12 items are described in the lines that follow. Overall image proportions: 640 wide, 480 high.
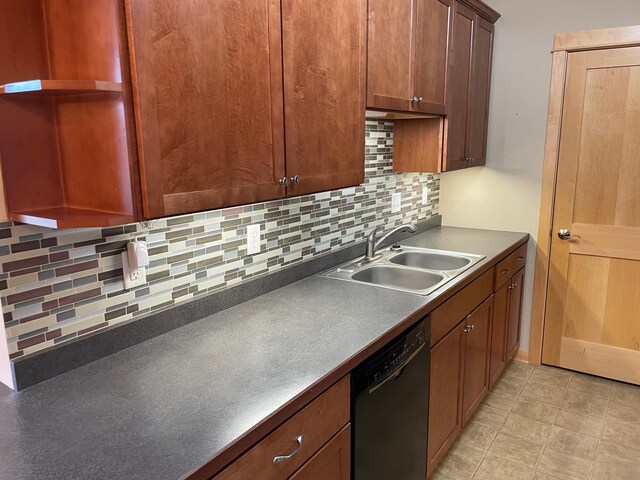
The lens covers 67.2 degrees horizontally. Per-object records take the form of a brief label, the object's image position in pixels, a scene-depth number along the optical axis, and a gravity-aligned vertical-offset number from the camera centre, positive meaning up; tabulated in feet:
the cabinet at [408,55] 6.25 +1.25
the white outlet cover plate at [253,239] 6.17 -1.19
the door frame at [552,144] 8.78 -0.04
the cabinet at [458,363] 6.61 -3.29
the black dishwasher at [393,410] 4.89 -2.94
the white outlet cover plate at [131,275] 4.72 -1.26
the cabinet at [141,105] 3.52 +0.33
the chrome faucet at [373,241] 8.09 -1.63
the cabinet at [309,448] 3.61 -2.46
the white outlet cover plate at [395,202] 9.41 -1.12
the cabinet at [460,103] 8.43 +0.74
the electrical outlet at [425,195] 10.60 -1.13
